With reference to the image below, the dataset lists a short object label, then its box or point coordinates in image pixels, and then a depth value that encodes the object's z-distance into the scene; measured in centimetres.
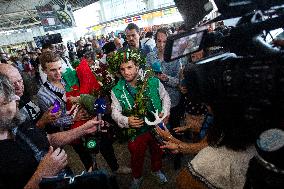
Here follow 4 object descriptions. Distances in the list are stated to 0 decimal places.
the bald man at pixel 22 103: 146
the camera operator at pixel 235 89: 57
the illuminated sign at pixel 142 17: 1016
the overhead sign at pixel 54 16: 710
